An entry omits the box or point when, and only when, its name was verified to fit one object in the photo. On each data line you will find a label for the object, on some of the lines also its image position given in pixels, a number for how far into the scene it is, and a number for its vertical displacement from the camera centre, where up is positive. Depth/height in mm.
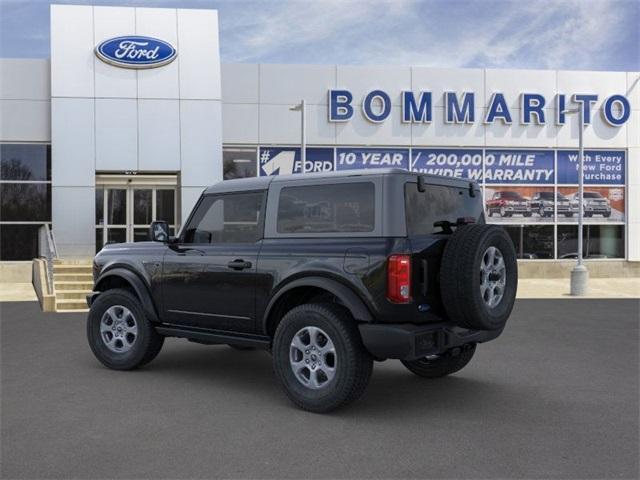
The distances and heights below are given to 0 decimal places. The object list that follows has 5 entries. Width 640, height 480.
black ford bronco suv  5098 -345
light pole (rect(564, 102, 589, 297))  16073 -1094
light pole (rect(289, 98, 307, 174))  16484 +2909
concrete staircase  13172 -1085
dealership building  17609 +3063
